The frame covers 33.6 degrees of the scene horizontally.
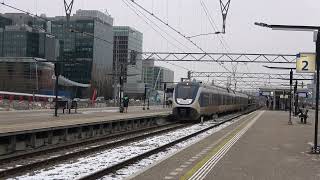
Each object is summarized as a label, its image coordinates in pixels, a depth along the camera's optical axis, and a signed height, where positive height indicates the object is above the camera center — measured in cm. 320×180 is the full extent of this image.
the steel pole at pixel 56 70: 3316 +146
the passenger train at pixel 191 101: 3931 -44
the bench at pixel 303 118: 3960 -160
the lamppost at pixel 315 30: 1697 +220
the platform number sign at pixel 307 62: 1941 +129
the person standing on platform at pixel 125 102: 4784 -72
